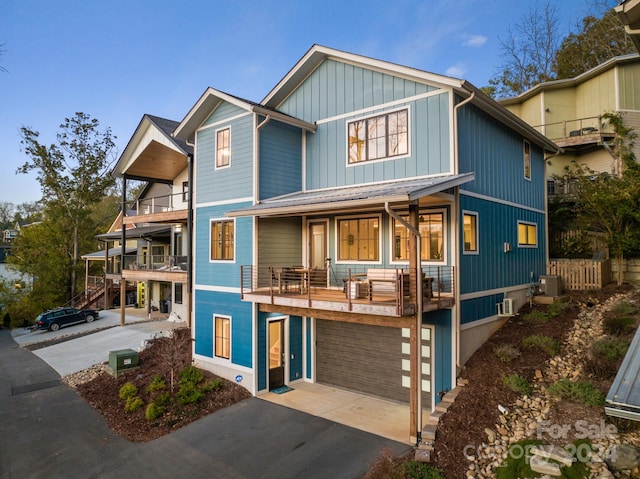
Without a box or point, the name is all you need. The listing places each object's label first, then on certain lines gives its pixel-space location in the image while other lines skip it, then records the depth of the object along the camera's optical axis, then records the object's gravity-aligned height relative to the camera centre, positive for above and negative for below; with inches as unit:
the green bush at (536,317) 433.1 -76.8
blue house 363.9 +30.5
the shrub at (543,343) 358.1 -89.5
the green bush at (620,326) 362.9 -74.1
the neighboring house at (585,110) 702.5 +284.7
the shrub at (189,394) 410.3 -154.8
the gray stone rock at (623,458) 217.6 -121.0
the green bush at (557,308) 444.3 -68.9
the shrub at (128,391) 431.2 -156.5
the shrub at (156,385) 436.1 -151.5
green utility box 500.4 -141.1
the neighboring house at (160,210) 633.6 +87.2
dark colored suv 829.8 -139.2
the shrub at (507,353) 356.2 -96.4
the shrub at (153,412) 378.9 -159.4
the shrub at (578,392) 273.4 -106.0
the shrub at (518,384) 311.1 -111.3
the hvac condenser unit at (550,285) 502.8 -45.4
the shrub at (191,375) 449.9 -147.2
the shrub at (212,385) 434.9 -152.9
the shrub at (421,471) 253.1 -148.4
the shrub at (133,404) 402.3 -160.2
